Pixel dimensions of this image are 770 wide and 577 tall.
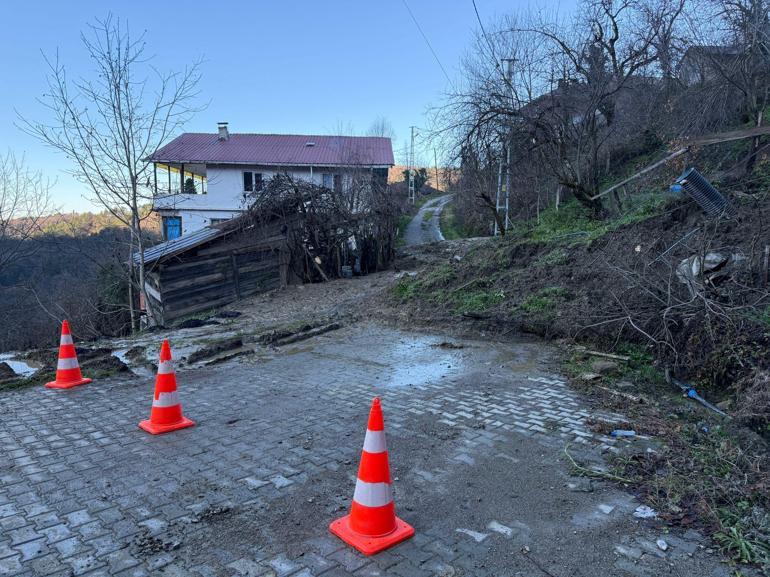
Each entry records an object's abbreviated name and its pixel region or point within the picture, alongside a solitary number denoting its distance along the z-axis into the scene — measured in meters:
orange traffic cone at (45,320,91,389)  5.73
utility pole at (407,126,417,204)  38.89
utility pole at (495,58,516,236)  12.82
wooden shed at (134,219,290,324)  12.92
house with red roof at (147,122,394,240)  29.08
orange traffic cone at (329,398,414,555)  2.67
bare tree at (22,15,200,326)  12.18
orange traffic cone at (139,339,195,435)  4.34
